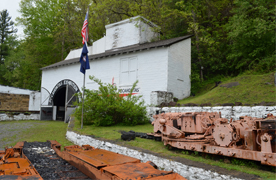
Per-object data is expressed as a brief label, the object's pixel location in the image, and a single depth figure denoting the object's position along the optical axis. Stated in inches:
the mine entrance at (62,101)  734.4
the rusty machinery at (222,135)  158.4
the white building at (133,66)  563.8
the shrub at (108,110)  455.5
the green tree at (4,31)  1768.0
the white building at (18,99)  935.0
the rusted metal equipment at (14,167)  147.5
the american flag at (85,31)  456.4
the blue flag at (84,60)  446.8
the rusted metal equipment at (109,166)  143.5
